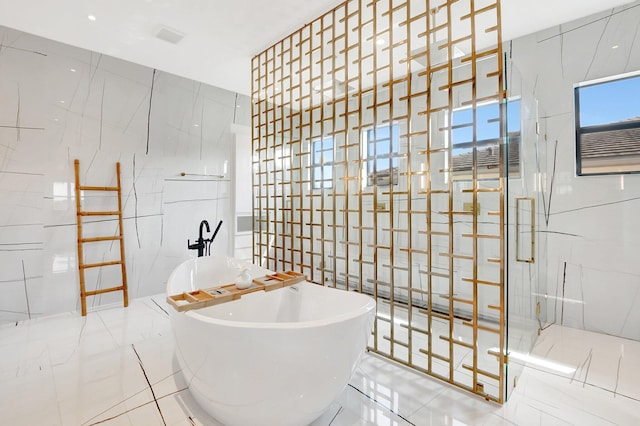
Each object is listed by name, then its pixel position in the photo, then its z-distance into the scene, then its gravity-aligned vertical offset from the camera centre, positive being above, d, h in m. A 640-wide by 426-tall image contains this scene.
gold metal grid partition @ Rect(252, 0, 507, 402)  1.86 +0.30
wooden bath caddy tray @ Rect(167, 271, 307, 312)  1.77 -0.52
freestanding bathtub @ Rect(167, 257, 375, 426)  1.30 -0.67
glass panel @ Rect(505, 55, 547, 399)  1.86 -0.15
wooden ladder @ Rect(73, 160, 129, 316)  3.24 -0.30
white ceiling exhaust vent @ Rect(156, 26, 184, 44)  2.84 +1.64
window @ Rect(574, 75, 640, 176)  2.52 +0.69
